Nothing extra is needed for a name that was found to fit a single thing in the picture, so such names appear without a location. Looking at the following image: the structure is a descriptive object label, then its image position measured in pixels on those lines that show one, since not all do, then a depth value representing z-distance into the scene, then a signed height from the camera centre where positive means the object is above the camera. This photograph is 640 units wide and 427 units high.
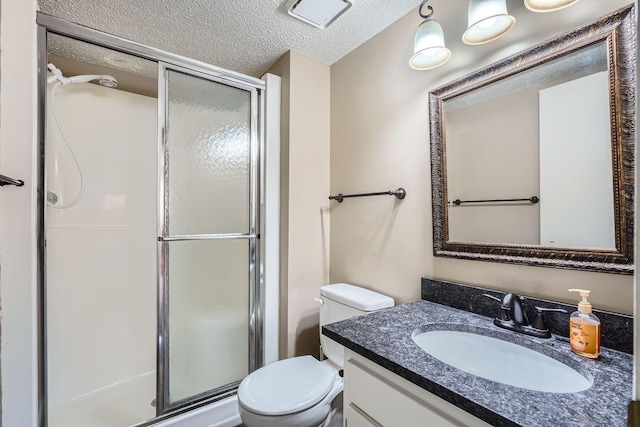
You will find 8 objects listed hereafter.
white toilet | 1.14 -0.77
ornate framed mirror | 0.82 +0.21
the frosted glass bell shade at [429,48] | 1.16 +0.71
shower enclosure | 1.57 -0.15
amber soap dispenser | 0.75 -0.32
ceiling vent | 1.38 +1.06
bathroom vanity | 0.55 -0.39
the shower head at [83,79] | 1.60 +0.89
